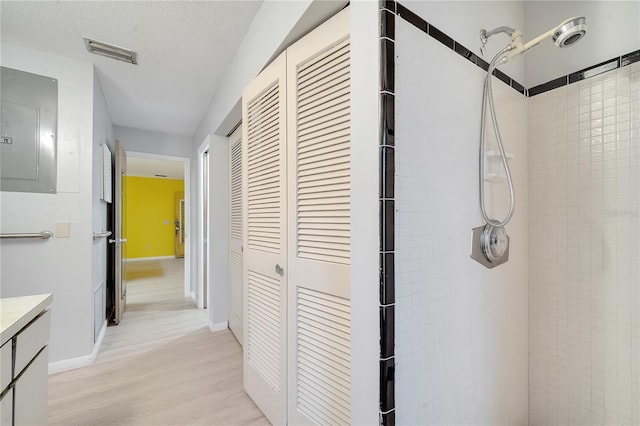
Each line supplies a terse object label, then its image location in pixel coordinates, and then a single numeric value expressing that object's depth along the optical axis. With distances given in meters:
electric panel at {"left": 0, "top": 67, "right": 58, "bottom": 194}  1.92
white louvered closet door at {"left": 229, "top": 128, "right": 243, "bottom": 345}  2.51
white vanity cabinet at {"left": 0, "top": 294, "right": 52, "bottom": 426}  0.82
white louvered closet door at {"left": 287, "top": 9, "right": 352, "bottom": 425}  1.06
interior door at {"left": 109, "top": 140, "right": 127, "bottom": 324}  2.96
